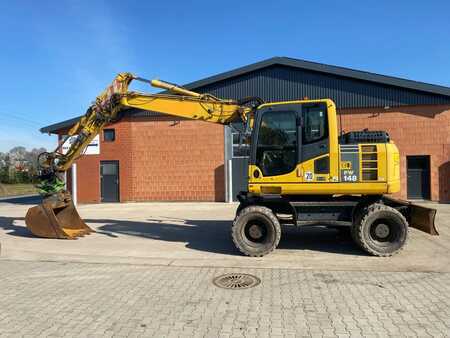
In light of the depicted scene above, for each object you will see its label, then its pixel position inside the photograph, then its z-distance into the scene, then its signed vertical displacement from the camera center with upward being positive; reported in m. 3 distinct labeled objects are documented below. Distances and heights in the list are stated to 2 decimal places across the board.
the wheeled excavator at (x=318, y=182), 7.86 -0.21
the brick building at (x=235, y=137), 18.47 +1.81
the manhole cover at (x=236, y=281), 5.97 -1.70
